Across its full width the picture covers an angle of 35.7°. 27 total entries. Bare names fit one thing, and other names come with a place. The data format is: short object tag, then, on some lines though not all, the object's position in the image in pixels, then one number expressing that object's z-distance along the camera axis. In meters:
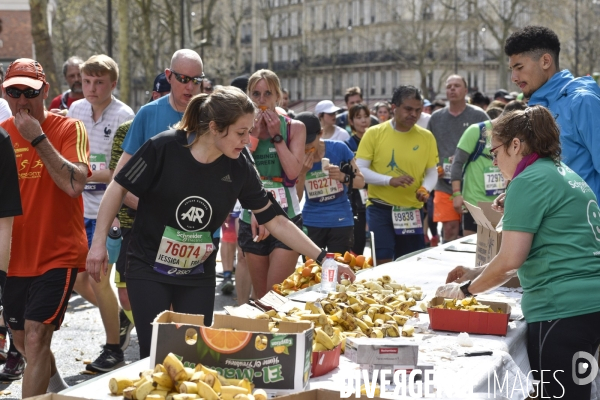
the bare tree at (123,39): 27.80
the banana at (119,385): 3.14
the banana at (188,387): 2.94
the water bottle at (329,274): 5.04
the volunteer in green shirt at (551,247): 4.11
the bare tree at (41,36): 21.34
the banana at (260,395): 3.04
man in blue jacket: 5.53
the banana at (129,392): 3.07
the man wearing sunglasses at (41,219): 4.98
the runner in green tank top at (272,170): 6.62
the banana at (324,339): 3.59
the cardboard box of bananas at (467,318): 4.25
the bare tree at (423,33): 68.69
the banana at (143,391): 3.00
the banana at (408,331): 4.15
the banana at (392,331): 4.09
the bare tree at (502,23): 62.62
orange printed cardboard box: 3.20
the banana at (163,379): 3.01
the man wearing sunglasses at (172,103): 5.87
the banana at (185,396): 2.89
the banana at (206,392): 2.91
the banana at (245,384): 3.06
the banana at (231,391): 2.97
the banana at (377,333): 3.99
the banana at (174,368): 3.00
